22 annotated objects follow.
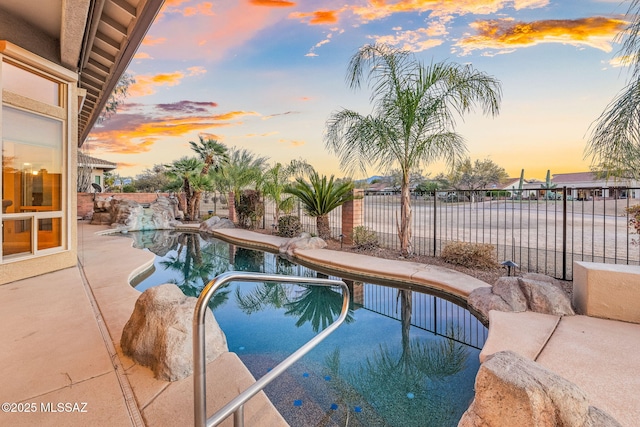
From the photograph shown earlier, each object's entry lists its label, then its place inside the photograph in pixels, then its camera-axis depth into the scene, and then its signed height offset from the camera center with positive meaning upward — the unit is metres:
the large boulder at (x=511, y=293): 3.75 -1.09
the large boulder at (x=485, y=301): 3.81 -1.23
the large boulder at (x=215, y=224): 12.96 -0.65
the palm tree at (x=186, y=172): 15.92 +2.04
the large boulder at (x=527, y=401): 1.43 -0.95
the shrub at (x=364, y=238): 7.87 -0.77
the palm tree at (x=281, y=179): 11.11 +1.17
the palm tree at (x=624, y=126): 3.46 +1.07
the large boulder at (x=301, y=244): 8.16 -0.97
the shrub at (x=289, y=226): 10.40 -0.59
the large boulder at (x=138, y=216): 13.10 -0.32
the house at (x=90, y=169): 18.57 +2.90
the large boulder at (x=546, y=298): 3.61 -1.10
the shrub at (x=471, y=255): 5.74 -0.90
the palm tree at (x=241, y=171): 12.95 +1.76
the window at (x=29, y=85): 4.43 +2.01
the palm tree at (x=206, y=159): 15.78 +2.84
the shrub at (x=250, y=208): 12.75 +0.07
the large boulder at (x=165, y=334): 2.26 -1.04
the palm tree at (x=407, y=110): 6.20 +2.21
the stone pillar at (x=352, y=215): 8.47 -0.15
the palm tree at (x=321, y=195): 8.62 +0.43
